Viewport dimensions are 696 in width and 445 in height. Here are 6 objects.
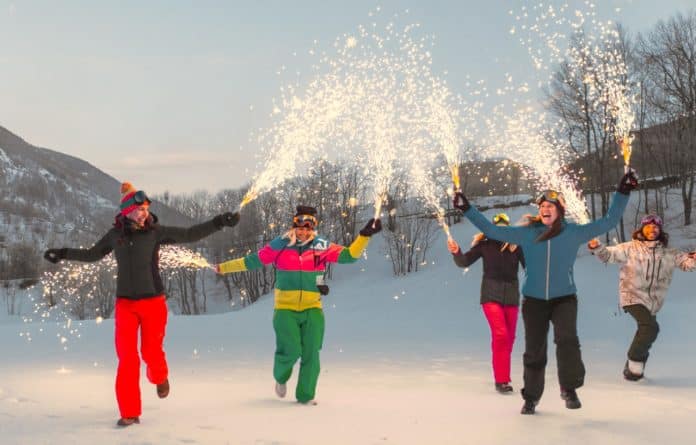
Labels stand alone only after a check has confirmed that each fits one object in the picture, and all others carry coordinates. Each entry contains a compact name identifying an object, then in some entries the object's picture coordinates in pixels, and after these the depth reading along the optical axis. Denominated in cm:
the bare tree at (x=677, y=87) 3072
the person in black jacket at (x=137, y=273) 580
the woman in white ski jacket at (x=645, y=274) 802
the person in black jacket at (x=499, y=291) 739
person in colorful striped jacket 677
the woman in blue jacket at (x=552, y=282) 584
